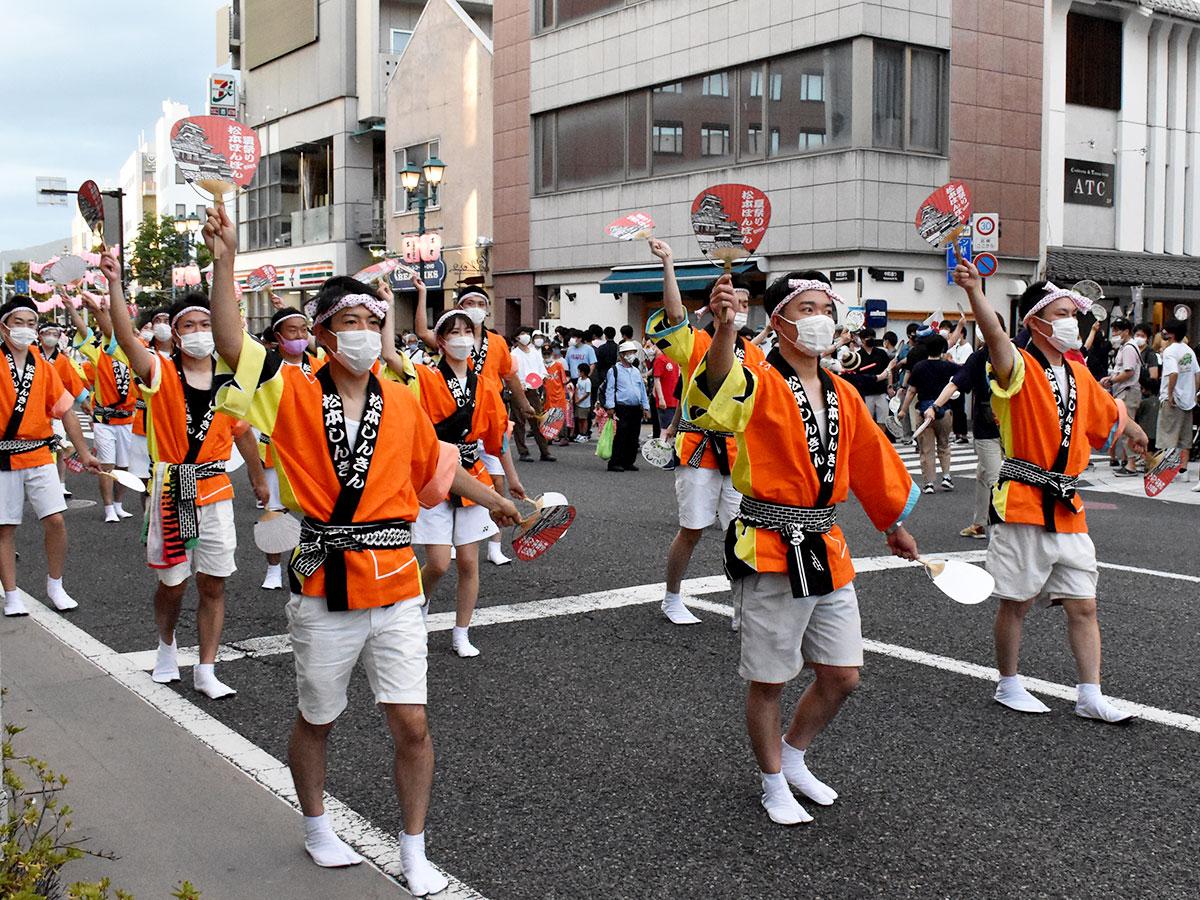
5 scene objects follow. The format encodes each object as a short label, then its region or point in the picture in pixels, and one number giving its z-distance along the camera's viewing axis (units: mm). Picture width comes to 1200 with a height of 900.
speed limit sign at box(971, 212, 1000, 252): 14992
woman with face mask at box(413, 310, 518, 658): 6555
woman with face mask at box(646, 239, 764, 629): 7344
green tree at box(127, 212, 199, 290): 54656
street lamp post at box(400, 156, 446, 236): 26344
